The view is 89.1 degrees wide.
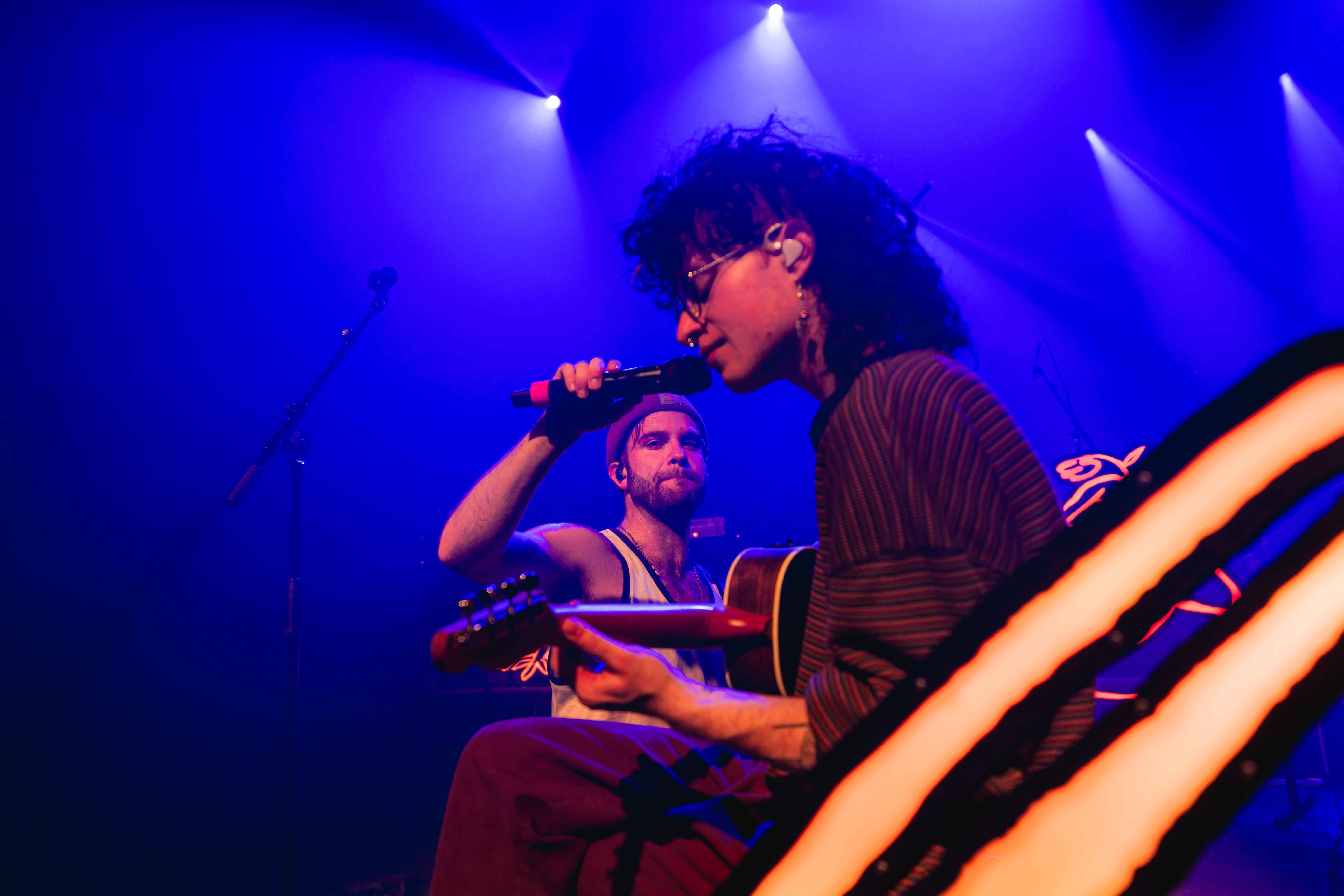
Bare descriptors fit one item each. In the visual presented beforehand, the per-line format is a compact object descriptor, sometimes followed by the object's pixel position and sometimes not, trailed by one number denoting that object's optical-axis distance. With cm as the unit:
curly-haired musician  104
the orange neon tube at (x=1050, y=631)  79
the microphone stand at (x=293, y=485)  302
